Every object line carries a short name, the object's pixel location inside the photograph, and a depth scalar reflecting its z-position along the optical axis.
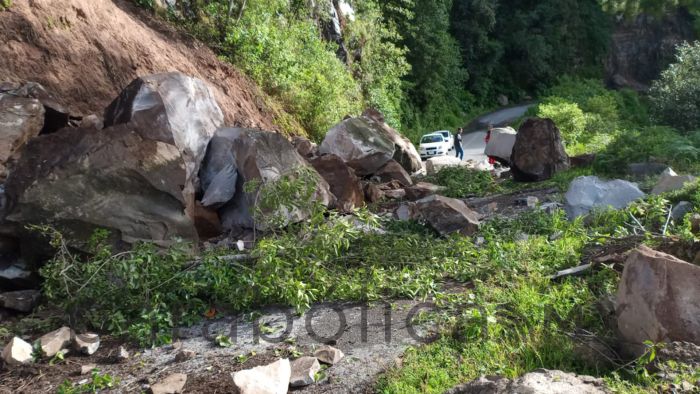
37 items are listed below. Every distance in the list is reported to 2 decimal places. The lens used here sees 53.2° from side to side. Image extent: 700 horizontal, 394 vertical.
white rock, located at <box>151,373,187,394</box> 4.84
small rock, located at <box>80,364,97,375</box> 5.34
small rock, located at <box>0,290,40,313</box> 6.55
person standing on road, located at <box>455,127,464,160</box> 22.23
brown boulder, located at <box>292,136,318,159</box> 12.58
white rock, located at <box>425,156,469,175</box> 15.89
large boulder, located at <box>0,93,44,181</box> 8.47
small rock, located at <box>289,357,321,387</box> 4.93
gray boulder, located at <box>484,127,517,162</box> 15.12
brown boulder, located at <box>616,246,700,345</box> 4.73
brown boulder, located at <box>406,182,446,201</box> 11.44
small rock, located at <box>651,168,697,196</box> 9.34
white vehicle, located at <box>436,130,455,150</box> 26.71
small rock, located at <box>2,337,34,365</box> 5.41
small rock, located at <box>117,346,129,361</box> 5.53
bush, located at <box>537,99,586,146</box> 21.82
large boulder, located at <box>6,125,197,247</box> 6.82
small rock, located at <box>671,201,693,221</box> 8.32
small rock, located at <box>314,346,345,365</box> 5.25
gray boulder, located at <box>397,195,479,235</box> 8.34
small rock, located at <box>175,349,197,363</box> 5.45
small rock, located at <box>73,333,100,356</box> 5.65
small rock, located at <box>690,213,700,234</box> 7.39
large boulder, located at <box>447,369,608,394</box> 3.96
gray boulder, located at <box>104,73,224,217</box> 8.90
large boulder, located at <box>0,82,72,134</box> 9.06
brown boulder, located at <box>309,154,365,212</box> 10.18
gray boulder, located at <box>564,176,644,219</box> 9.09
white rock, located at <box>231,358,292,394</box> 4.66
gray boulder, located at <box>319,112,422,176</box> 12.66
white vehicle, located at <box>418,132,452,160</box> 25.09
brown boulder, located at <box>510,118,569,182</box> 12.94
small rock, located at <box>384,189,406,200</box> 11.60
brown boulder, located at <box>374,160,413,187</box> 12.91
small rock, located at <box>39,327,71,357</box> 5.56
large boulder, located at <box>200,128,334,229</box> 8.68
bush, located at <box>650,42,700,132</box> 23.53
